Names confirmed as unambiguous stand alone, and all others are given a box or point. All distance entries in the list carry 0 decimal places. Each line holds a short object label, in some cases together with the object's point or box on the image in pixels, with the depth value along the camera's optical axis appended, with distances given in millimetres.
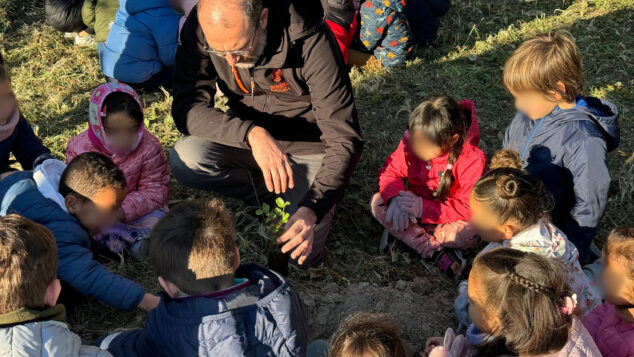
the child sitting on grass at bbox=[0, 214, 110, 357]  2318
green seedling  3393
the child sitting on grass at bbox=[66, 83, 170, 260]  4051
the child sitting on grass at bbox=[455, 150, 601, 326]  3297
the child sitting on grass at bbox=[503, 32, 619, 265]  3674
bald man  3404
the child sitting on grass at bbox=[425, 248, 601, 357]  2471
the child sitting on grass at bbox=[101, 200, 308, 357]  2451
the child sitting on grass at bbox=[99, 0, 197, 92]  5844
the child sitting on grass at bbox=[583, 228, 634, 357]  2854
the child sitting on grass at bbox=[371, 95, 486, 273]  3965
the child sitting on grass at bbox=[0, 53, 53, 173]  3963
